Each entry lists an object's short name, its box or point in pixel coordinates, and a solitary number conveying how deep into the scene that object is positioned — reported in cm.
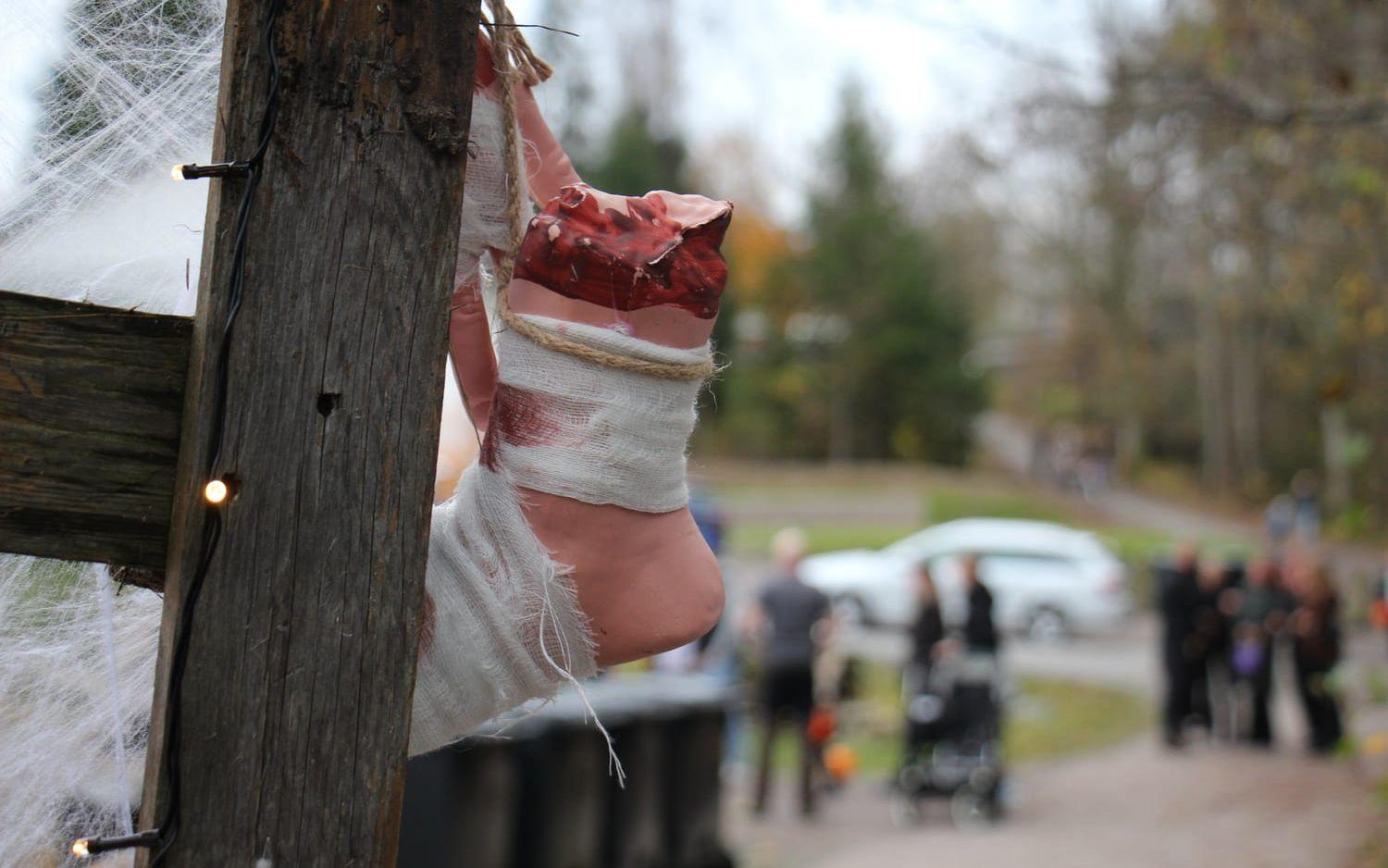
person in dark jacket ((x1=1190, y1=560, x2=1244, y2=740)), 1348
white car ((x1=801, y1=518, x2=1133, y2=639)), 2031
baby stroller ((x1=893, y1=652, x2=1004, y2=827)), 1030
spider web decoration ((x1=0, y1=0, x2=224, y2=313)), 143
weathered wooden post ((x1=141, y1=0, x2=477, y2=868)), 130
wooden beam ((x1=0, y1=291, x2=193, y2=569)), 124
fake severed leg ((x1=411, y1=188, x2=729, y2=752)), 149
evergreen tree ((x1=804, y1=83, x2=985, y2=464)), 3797
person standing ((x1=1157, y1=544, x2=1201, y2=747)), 1321
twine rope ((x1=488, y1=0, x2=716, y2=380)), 153
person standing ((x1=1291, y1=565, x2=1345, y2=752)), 1273
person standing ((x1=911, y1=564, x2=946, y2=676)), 1088
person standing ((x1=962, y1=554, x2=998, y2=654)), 1061
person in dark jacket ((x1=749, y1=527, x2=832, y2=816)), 1027
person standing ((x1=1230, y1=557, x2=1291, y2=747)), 1315
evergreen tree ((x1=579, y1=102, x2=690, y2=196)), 3278
